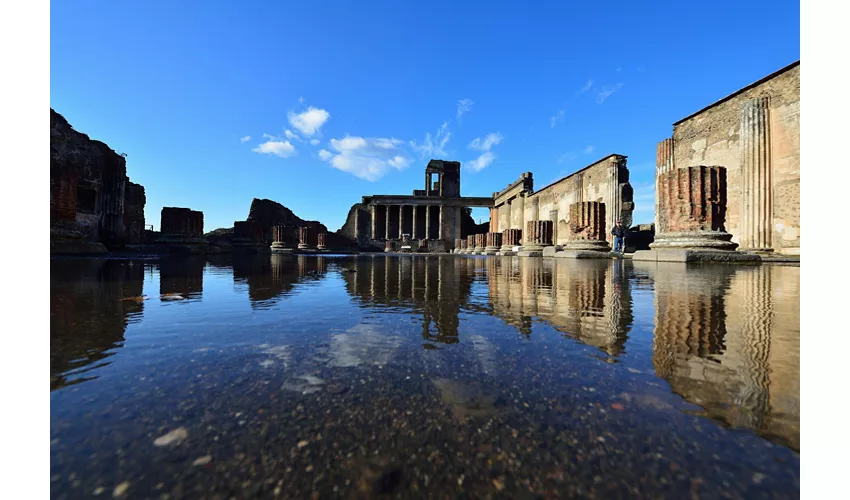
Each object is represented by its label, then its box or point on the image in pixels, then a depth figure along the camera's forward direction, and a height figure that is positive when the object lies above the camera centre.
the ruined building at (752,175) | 7.64 +2.21
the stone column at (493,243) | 19.79 +0.43
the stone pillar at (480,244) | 22.50 +0.45
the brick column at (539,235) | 14.05 +0.64
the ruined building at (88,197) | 8.40 +1.78
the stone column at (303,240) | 21.08 +0.64
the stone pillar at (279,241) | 19.02 +0.51
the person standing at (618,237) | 12.30 +0.52
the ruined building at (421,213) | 37.53 +4.39
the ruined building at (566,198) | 16.14 +3.31
